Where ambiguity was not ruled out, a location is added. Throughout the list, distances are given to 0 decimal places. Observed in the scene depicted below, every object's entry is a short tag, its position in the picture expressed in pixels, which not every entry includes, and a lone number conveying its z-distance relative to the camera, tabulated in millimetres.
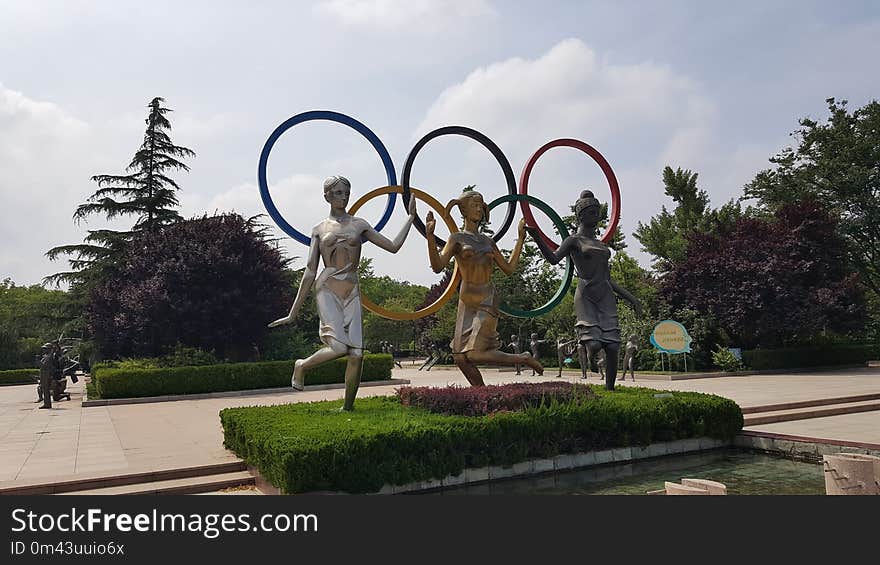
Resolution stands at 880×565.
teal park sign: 18781
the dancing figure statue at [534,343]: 22078
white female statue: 6918
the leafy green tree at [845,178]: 25234
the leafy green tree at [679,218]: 30141
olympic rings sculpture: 8148
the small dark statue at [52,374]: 14754
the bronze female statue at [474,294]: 8180
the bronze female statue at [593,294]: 9086
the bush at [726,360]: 19766
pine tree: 25875
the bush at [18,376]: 28922
